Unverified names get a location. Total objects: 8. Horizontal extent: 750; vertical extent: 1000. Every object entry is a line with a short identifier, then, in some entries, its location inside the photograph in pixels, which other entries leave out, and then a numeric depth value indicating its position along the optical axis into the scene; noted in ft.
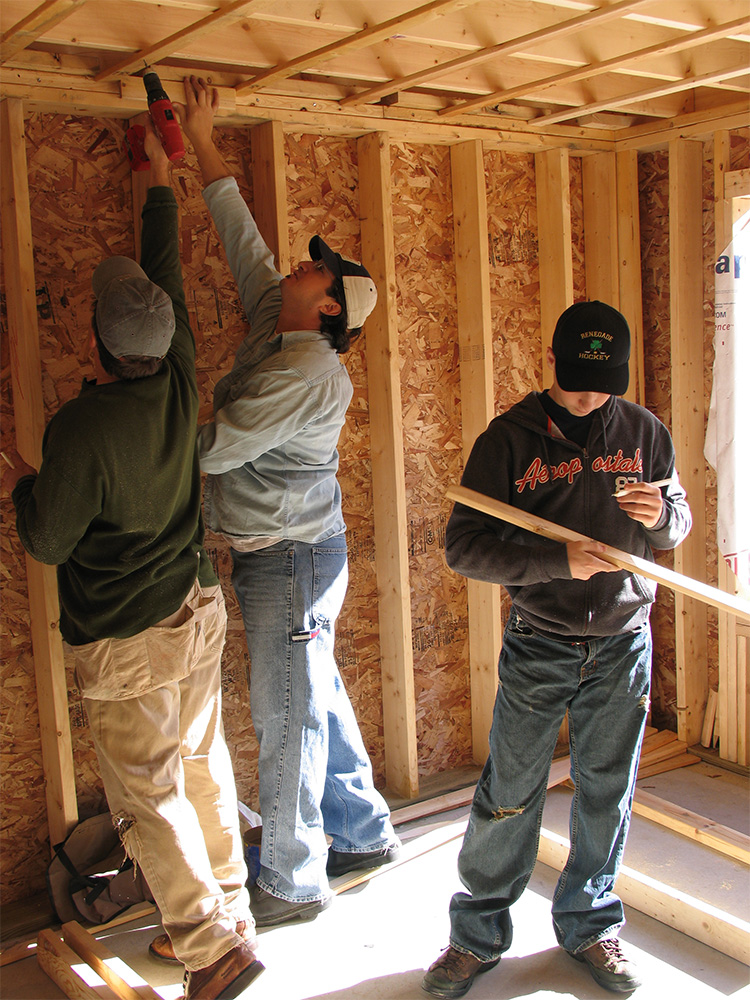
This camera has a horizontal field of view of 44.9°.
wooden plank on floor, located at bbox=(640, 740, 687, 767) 13.70
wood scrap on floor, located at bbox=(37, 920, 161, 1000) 8.41
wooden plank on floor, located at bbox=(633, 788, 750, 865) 10.94
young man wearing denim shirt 9.41
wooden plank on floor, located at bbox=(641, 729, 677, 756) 14.14
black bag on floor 9.75
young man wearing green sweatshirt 7.66
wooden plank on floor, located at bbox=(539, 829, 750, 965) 9.03
